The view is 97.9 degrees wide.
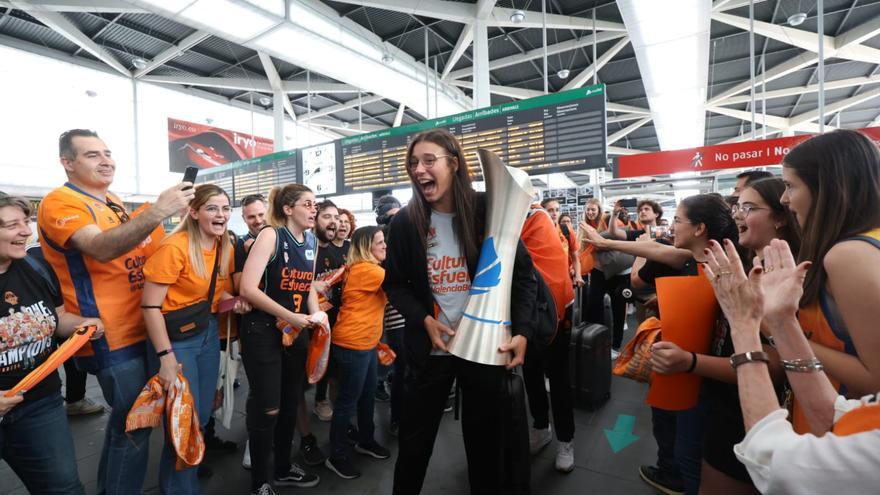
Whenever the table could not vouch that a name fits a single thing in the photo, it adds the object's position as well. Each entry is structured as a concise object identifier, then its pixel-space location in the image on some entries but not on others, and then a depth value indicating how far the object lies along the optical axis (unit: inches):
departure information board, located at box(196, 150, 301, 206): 295.1
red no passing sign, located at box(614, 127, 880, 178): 182.1
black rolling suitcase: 120.2
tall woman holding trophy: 55.3
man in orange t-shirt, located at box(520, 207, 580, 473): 78.5
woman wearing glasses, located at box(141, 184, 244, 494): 63.7
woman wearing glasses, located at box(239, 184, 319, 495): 74.7
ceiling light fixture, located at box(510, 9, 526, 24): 229.6
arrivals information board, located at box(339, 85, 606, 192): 178.2
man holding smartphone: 59.6
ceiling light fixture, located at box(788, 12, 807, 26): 232.5
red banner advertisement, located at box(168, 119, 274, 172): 394.3
